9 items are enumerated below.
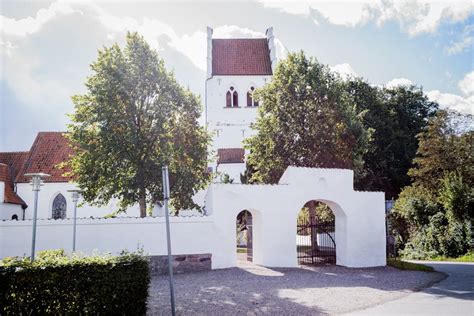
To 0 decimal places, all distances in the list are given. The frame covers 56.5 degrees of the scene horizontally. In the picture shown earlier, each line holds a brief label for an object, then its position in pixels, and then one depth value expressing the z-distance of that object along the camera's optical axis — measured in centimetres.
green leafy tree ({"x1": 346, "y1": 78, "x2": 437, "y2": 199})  3922
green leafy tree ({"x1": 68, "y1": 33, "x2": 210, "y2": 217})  1991
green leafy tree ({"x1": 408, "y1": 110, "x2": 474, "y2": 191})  2920
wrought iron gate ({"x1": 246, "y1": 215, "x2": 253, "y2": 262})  1962
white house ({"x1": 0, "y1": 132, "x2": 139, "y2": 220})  3209
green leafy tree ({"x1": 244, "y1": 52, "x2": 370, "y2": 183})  2348
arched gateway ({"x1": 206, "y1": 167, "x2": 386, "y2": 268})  1689
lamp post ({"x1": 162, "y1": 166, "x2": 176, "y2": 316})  883
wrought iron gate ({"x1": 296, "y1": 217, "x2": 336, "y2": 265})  1938
